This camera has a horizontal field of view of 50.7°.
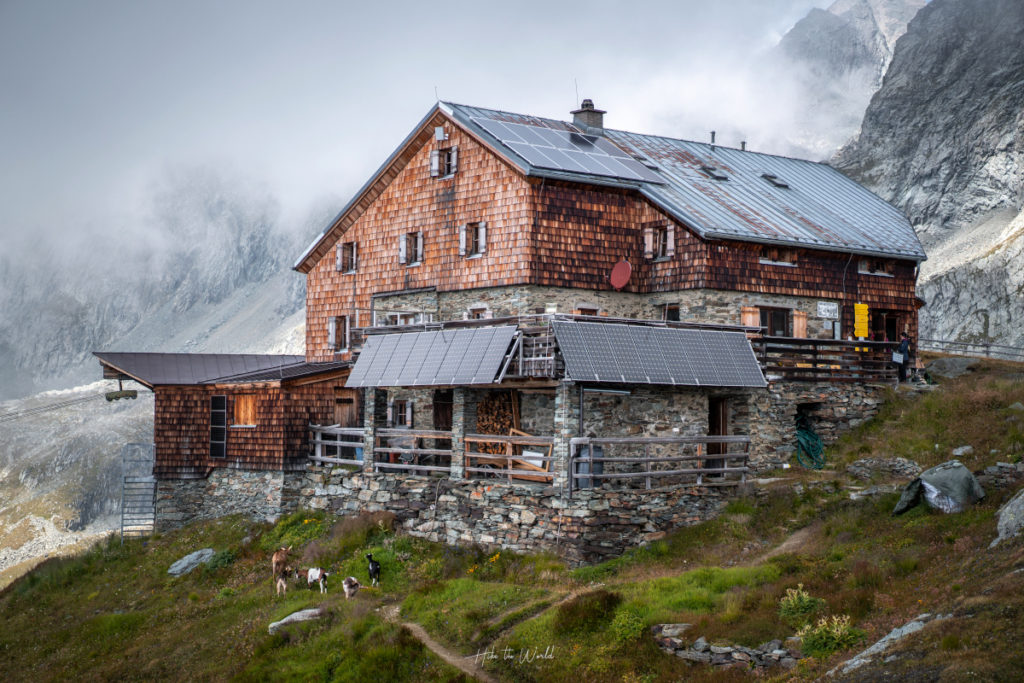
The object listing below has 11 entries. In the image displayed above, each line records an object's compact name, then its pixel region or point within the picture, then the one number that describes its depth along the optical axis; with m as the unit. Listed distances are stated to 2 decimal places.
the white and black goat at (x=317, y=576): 29.17
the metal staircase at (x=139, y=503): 39.72
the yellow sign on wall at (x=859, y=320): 37.72
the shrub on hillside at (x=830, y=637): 19.05
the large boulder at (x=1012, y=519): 20.55
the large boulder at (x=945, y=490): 24.02
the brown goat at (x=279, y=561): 30.28
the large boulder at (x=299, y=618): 26.70
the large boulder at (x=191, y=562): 34.41
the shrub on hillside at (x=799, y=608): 20.53
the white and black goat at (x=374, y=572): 28.55
